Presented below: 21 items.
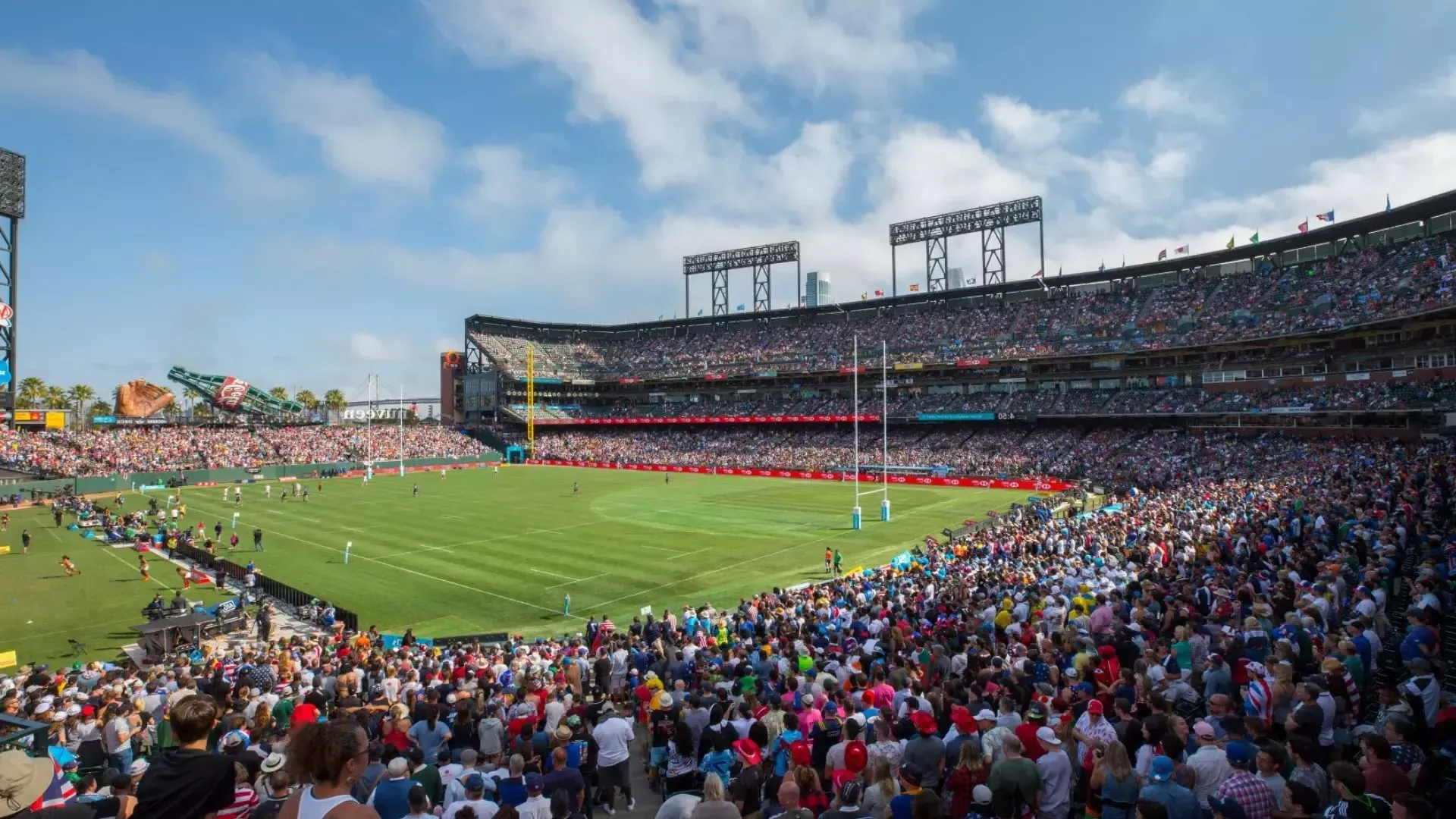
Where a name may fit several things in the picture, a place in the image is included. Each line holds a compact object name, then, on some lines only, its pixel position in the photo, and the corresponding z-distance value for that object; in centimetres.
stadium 690
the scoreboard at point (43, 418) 6706
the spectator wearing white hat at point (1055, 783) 683
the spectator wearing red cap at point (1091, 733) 741
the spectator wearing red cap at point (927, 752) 739
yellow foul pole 9412
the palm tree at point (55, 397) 12444
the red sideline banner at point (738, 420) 8450
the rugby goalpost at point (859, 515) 4075
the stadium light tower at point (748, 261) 9950
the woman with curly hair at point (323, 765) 382
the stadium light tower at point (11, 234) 6153
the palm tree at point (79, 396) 13312
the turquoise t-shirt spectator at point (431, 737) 943
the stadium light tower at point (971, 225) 8081
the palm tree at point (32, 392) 11644
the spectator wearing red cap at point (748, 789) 695
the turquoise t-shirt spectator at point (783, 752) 791
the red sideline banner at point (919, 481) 5619
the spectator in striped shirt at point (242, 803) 449
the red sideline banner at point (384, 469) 7462
